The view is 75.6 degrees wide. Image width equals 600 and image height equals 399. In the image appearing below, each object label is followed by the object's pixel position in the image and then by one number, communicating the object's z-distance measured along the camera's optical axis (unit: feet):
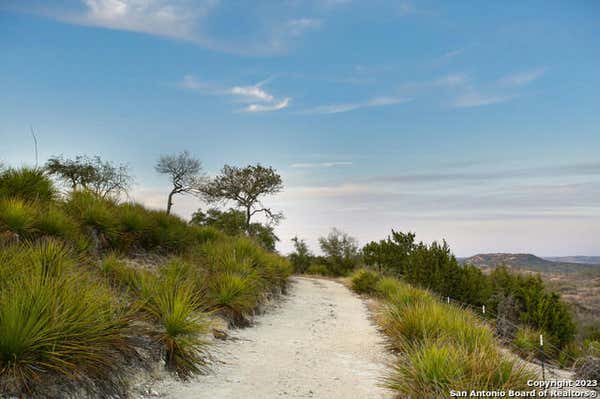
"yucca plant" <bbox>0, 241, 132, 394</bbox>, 11.63
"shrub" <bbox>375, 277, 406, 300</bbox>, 48.63
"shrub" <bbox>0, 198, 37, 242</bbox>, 27.14
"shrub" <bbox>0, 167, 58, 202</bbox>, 35.10
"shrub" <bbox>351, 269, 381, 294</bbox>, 62.44
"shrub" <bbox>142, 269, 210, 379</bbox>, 17.10
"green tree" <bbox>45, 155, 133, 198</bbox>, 93.91
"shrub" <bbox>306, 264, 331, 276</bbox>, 126.72
